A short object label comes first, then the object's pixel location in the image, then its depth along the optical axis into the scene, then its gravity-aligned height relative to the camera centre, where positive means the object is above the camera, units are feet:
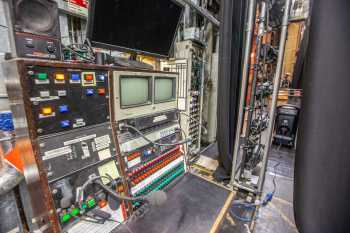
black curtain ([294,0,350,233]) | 1.39 -0.32
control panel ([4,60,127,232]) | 1.95 -0.75
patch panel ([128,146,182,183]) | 3.07 -1.72
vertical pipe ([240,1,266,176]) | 4.86 +0.86
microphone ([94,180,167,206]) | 2.68 -1.96
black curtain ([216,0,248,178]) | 5.28 +0.58
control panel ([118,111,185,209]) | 3.00 -1.49
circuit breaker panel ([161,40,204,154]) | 7.01 +0.08
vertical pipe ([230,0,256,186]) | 4.63 +0.35
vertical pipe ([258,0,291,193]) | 4.17 +0.13
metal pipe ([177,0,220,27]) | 6.38 +3.49
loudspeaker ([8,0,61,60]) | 2.01 +0.76
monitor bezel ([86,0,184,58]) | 2.80 +0.88
